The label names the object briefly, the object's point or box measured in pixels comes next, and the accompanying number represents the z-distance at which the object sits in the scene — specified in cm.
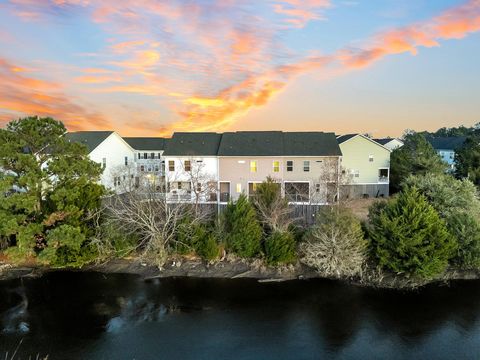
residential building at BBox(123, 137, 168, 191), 4645
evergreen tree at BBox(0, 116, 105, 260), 2067
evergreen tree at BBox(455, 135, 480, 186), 3448
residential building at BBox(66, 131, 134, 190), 3722
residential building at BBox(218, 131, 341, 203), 3350
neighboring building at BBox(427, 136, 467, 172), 6769
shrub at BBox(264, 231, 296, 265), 2134
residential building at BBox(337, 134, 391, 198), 3744
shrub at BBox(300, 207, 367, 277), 1992
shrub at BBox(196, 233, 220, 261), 2231
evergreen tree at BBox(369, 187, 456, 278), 1898
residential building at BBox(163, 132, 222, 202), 3359
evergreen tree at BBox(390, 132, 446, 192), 3438
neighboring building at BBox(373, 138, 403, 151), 6143
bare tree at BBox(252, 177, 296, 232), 2248
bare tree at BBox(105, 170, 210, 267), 2191
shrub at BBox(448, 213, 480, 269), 1942
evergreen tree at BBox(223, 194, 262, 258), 2203
